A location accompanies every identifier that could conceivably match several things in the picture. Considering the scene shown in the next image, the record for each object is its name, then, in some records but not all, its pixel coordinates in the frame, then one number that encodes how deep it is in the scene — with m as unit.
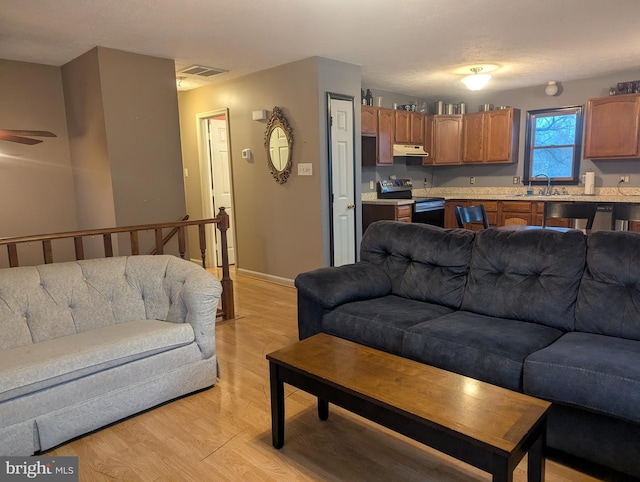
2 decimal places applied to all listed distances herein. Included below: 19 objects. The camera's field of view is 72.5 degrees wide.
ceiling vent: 4.77
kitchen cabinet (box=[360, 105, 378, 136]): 5.62
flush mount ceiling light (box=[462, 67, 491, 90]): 5.04
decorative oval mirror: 4.80
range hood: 6.15
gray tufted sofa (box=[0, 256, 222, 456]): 2.03
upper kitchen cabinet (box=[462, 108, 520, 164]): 6.39
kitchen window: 6.15
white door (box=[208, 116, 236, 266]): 6.01
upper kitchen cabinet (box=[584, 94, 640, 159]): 5.29
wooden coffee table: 1.39
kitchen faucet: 6.31
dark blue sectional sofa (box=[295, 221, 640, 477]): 1.76
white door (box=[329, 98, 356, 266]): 4.70
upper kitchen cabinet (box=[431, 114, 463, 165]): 6.76
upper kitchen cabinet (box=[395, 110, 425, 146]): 6.20
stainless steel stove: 6.01
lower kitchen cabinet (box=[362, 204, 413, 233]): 5.55
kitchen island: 5.44
